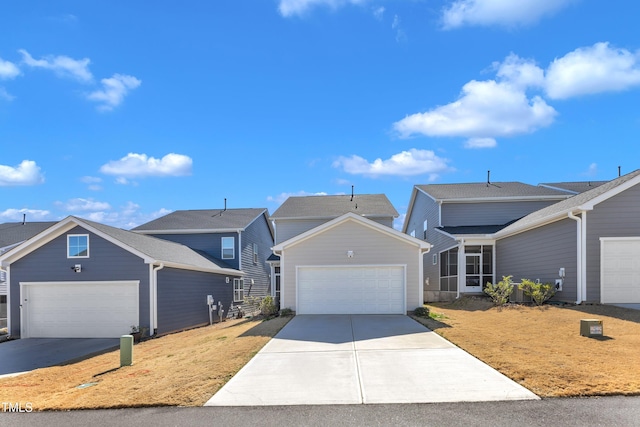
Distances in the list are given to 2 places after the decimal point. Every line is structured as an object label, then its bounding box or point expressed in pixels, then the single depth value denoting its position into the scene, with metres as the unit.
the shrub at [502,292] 16.30
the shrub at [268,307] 16.81
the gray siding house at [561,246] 13.88
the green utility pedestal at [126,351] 10.12
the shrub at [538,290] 15.19
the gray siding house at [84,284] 15.94
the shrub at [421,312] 15.04
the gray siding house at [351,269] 16.02
